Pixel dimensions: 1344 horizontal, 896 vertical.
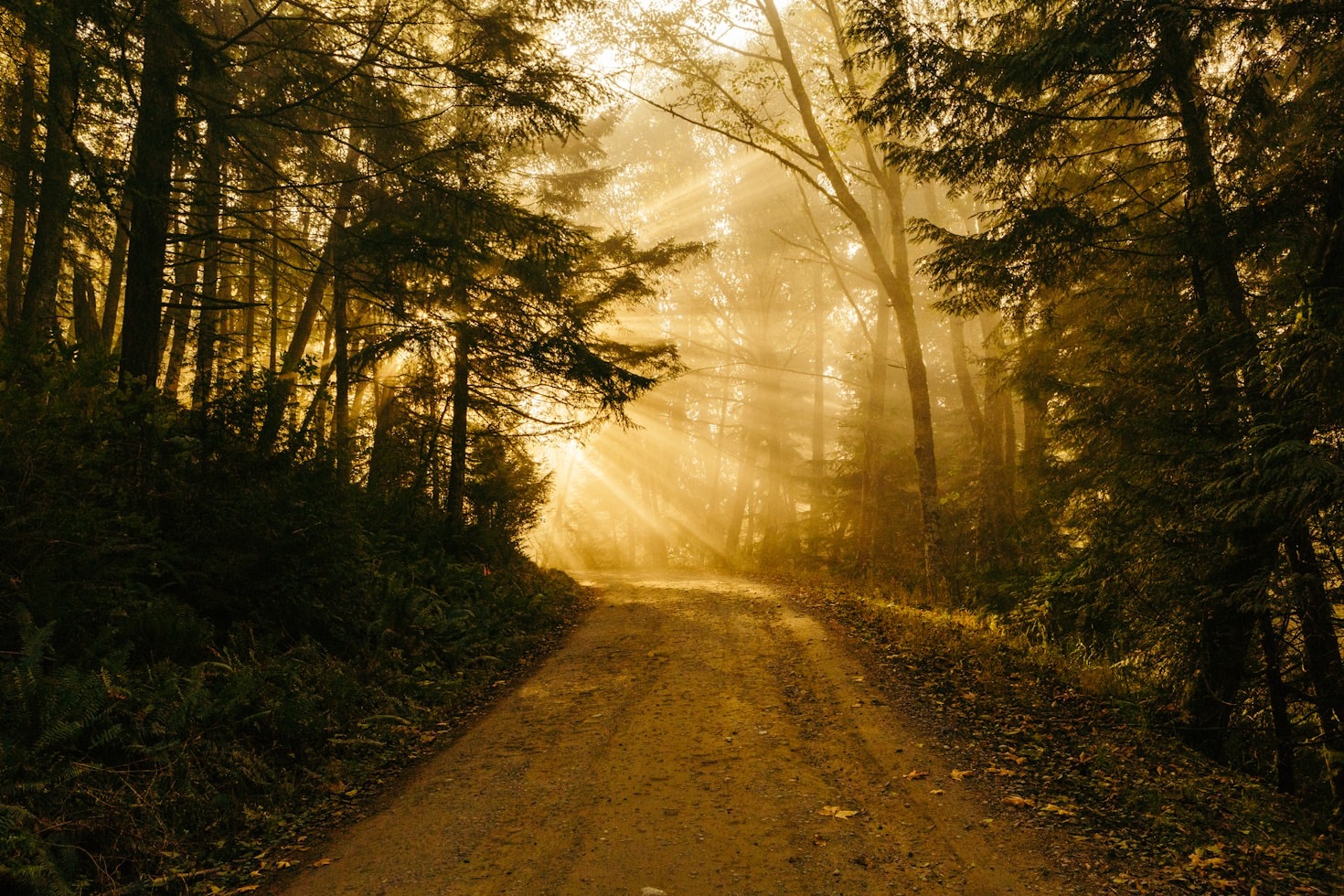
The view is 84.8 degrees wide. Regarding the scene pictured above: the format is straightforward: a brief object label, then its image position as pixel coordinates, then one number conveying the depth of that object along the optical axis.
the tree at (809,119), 14.89
